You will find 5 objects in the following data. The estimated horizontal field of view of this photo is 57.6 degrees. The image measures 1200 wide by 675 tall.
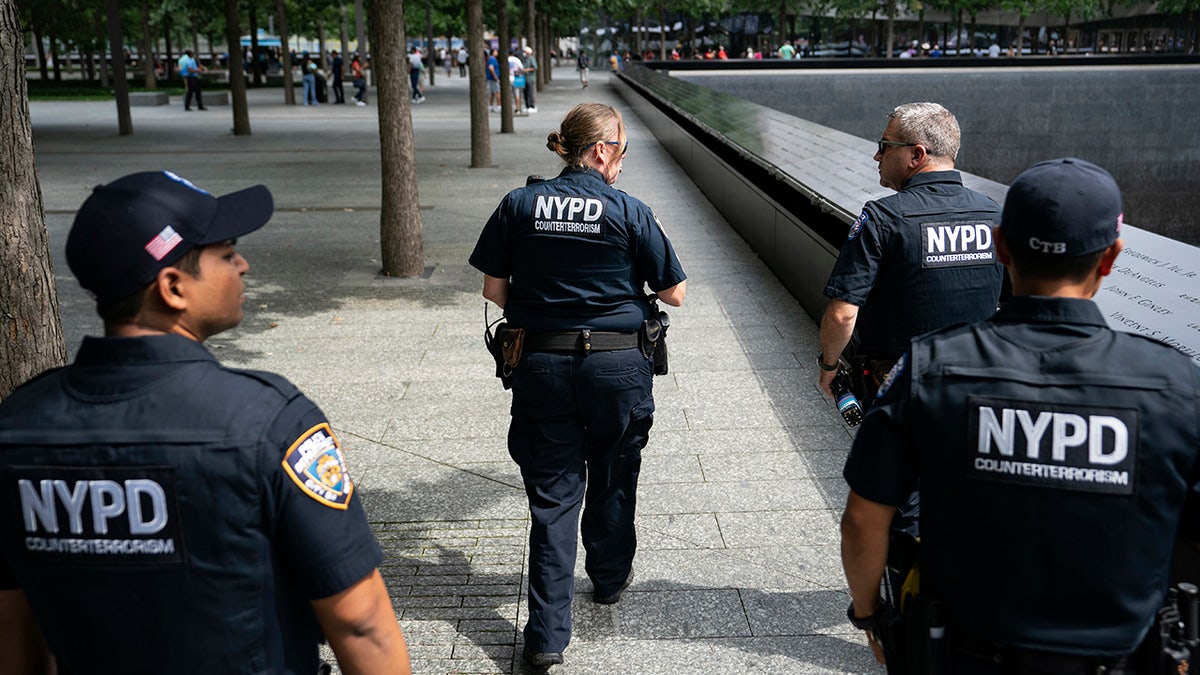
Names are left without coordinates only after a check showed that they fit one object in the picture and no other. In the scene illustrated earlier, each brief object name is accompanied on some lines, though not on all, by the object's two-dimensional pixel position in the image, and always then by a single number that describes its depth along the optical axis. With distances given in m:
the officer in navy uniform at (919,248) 3.71
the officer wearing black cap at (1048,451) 2.08
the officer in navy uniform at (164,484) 1.88
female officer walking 3.82
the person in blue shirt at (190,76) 32.56
